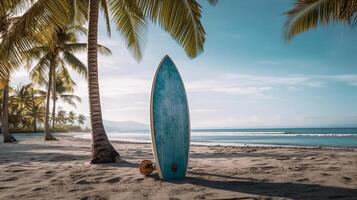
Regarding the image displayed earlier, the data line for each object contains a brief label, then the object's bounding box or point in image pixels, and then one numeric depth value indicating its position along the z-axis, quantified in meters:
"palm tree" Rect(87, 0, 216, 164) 6.65
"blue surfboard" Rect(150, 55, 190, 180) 4.61
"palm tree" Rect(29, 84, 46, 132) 35.88
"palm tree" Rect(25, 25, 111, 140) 16.72
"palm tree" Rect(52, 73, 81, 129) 34.78
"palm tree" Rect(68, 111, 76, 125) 63.00
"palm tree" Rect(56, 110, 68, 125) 54.08
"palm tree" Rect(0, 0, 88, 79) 6.23
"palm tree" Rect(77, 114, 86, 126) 70.78
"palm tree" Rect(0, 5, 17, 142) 6.68
